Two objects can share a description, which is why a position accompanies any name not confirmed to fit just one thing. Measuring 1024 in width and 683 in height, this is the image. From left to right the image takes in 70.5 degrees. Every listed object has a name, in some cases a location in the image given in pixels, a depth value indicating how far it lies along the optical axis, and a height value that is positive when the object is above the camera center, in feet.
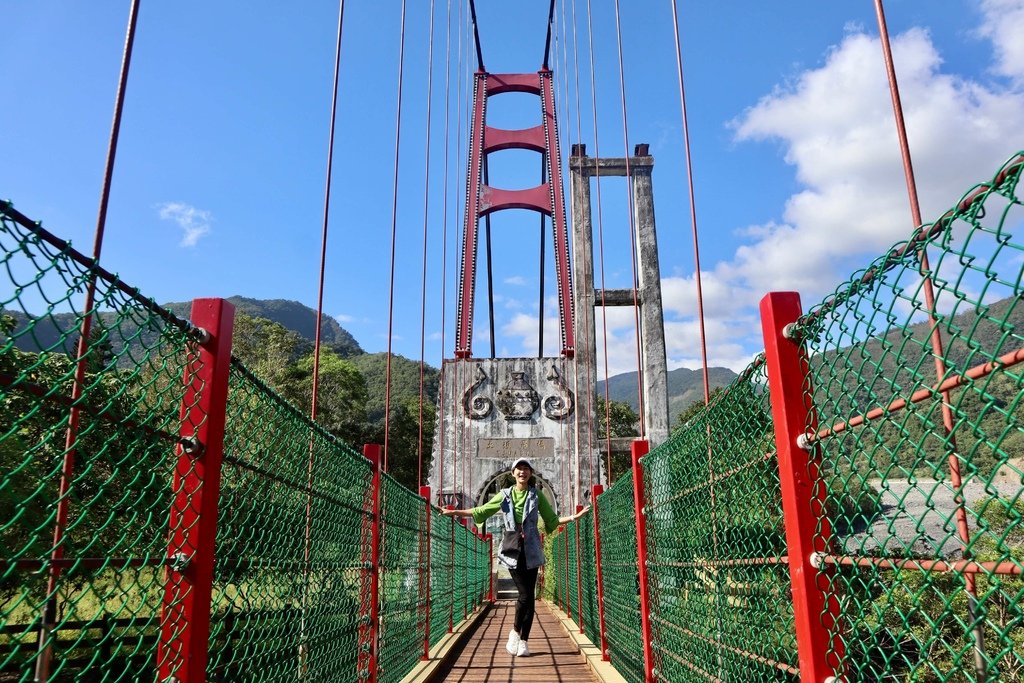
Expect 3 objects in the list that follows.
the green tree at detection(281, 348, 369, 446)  76.67 +16.24
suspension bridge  2.66 +0.23
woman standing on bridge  10.94 +0.28
